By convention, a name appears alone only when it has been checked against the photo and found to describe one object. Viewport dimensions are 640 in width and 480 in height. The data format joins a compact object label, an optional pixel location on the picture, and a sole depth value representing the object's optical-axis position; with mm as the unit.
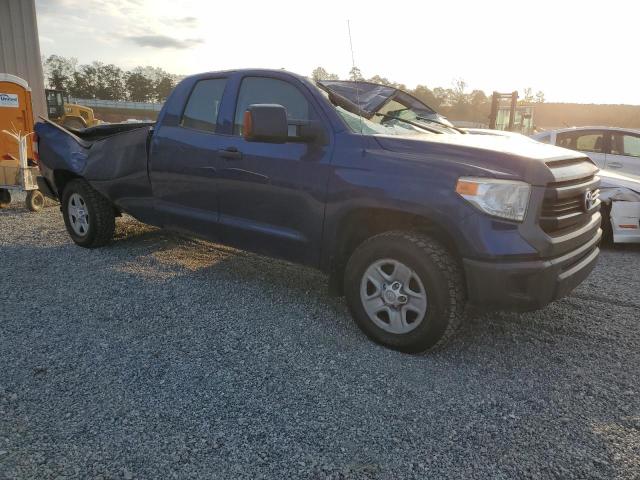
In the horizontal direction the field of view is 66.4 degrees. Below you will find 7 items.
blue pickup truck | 2859
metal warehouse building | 10469
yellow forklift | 19500
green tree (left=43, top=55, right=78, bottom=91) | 71094
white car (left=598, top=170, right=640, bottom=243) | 6059
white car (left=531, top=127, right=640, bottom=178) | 7590
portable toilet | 8828
